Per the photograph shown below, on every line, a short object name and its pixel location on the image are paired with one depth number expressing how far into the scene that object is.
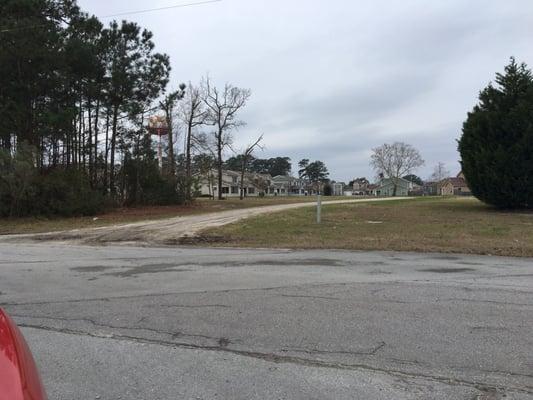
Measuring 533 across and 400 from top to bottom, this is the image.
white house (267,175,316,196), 142.25
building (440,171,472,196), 124.06
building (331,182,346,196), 161.02
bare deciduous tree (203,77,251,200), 64.19
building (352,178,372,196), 161.39
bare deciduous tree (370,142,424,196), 107.94
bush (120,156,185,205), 35.91
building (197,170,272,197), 110.88
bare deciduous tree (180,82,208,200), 57.08
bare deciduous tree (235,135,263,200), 73.44
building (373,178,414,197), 135.25
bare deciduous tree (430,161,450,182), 146.38
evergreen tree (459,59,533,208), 26.75
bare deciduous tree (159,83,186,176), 39.25
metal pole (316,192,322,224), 20.73
